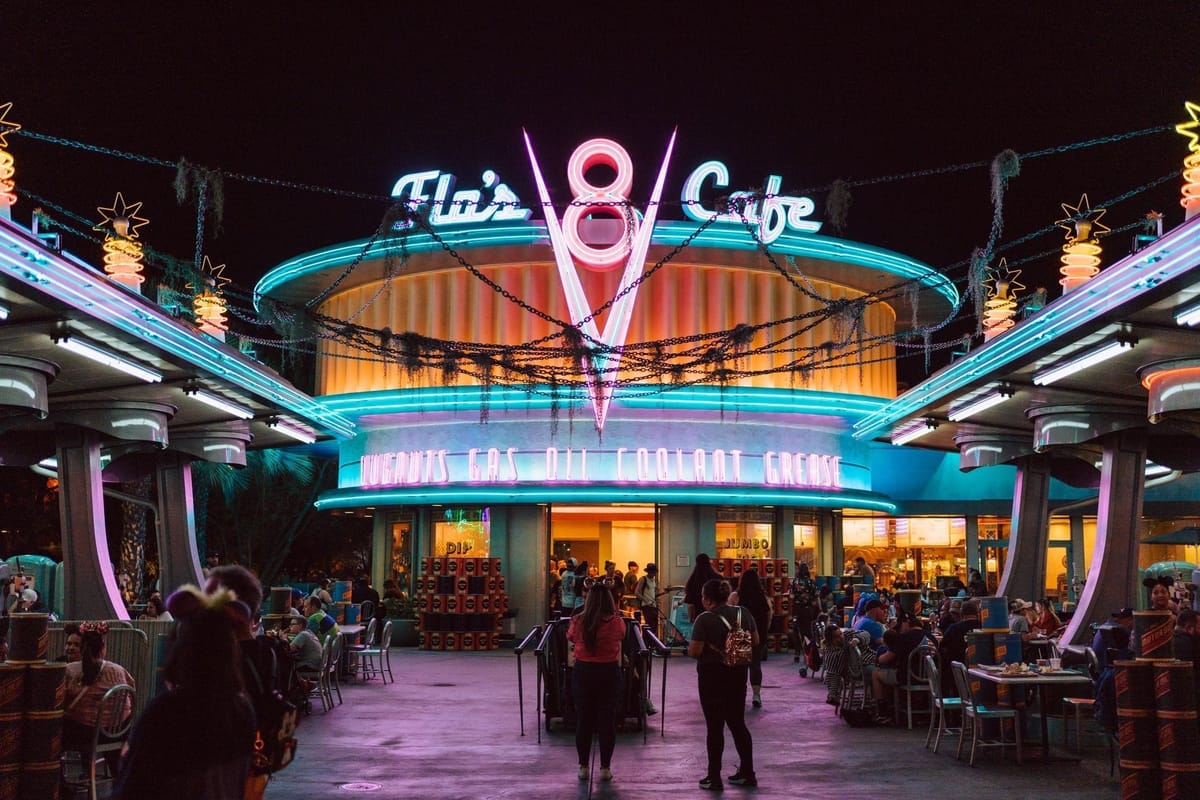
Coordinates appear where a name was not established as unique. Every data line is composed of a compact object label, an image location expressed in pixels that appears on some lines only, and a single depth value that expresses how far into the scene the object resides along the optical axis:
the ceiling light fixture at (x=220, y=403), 18.58
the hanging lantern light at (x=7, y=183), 12.40
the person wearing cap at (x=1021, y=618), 15.83
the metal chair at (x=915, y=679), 13.89
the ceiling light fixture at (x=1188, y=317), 12.27
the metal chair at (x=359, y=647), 18.73
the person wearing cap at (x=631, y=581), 24.94
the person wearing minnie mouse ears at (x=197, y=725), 4.23
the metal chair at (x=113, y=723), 9.30
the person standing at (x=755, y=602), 15.97
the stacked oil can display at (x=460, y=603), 25.92
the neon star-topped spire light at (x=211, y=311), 19.23
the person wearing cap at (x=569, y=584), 23.27
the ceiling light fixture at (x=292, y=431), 23.48
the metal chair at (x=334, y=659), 15.98
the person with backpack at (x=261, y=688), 5.43
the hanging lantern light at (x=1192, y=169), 12.89
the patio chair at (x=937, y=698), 12.01
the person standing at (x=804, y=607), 22.31
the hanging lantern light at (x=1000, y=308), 21.25
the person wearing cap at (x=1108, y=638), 11.96
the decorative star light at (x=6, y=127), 13.06
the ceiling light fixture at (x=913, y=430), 23.08
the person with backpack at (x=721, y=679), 10.12
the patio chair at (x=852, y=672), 14.63
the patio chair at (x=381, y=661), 18.98
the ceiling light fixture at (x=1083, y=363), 14.03
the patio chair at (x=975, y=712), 11.36
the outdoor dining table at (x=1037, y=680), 11.45
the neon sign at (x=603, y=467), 27.38
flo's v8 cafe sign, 28.17
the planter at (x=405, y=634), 27.72
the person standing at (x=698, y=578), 16.12
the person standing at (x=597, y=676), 10.34
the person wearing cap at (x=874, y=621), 15.23
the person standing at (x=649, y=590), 22.97
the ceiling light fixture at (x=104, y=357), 13.82
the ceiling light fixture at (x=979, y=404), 18.09
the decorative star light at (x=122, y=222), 16.97
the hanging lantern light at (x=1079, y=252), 16.61
